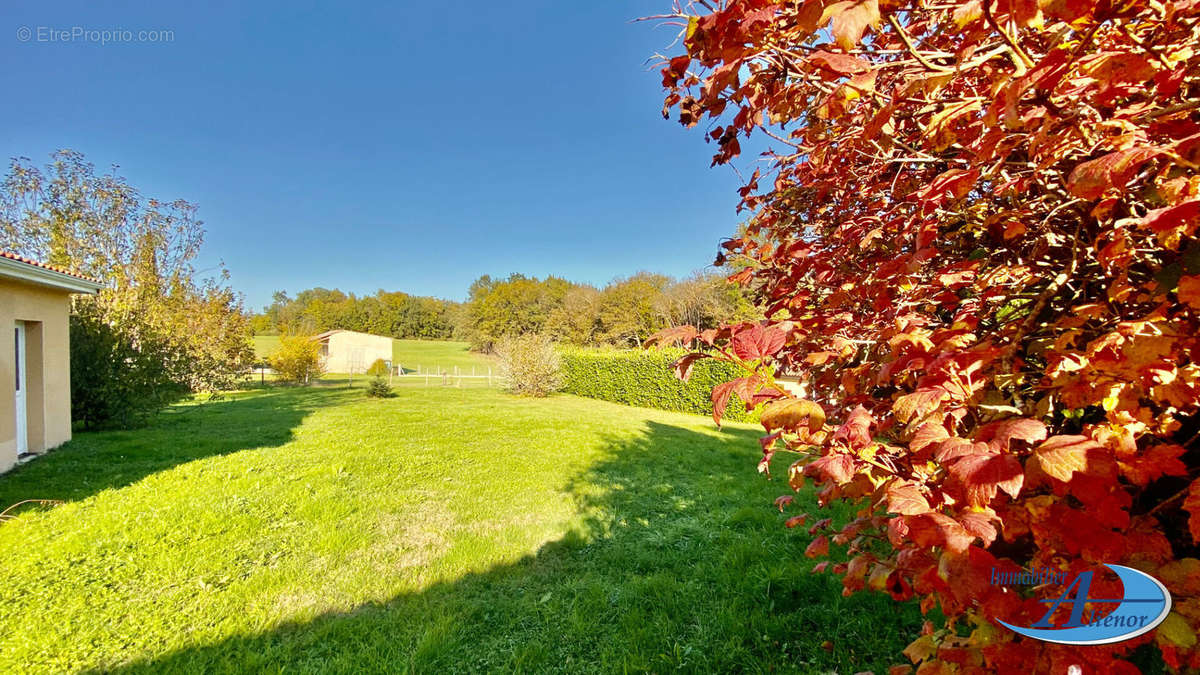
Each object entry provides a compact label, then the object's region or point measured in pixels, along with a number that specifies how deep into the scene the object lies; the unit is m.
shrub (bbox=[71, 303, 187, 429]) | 8.78
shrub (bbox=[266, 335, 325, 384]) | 22.05
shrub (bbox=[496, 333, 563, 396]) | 18.31
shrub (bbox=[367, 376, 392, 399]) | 16.00
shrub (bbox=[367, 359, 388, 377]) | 28.26
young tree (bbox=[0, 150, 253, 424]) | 12.91
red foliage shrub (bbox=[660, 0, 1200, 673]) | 0.90
